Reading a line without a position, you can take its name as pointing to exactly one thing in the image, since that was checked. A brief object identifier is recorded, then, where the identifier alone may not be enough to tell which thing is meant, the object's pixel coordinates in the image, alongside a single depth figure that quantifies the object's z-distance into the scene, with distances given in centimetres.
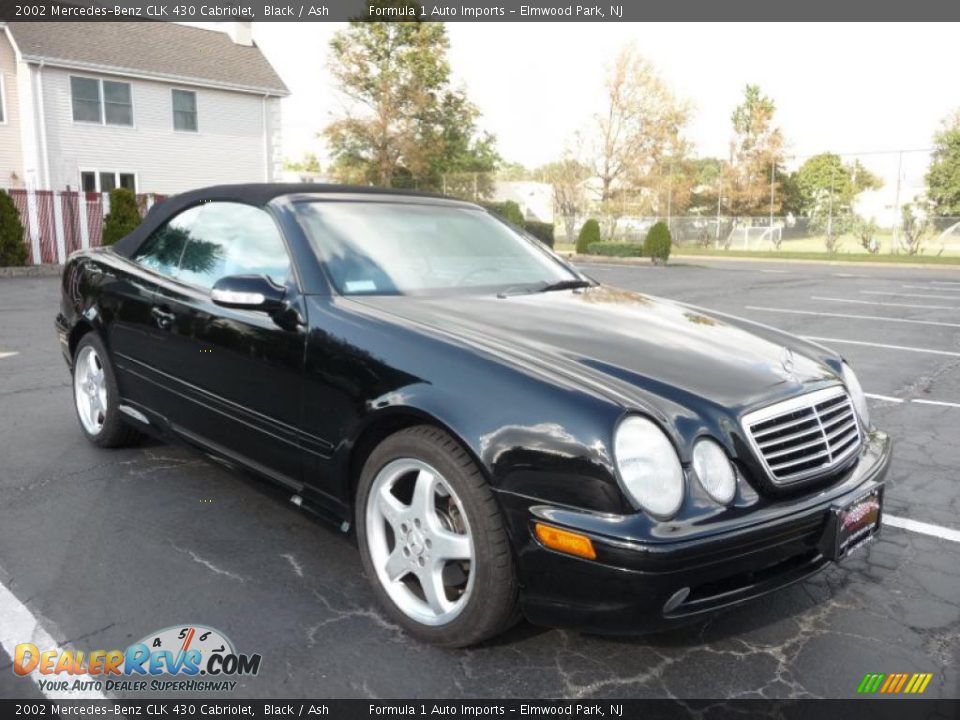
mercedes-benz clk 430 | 225
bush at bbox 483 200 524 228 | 2883
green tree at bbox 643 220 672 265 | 2519
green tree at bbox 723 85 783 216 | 4262
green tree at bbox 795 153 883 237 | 3328
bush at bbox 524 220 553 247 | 2984
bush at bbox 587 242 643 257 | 2658
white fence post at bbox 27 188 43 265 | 1638
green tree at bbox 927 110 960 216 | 3600
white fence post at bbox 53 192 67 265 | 1680
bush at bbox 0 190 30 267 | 1553
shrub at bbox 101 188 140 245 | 1694
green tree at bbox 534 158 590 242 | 3966
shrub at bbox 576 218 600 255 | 2841
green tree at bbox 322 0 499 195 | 3622
